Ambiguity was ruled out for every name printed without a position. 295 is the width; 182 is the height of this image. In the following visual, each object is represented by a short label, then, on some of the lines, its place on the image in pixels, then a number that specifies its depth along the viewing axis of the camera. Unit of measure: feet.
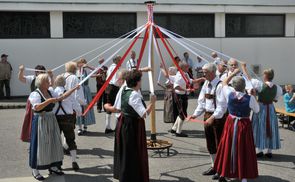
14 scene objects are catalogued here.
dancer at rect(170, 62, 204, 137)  28.66
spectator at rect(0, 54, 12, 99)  46.65
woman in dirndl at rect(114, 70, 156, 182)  17.60
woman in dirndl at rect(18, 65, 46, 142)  23.03
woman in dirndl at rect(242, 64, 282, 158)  23.22
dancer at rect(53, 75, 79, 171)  20.98
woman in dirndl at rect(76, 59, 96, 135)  30.10
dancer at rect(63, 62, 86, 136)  24.18
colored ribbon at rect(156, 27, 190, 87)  24.32
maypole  23.35
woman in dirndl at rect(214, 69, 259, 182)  17.99
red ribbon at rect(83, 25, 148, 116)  21.14
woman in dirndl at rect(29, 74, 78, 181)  19.03
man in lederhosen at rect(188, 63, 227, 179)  19.45
